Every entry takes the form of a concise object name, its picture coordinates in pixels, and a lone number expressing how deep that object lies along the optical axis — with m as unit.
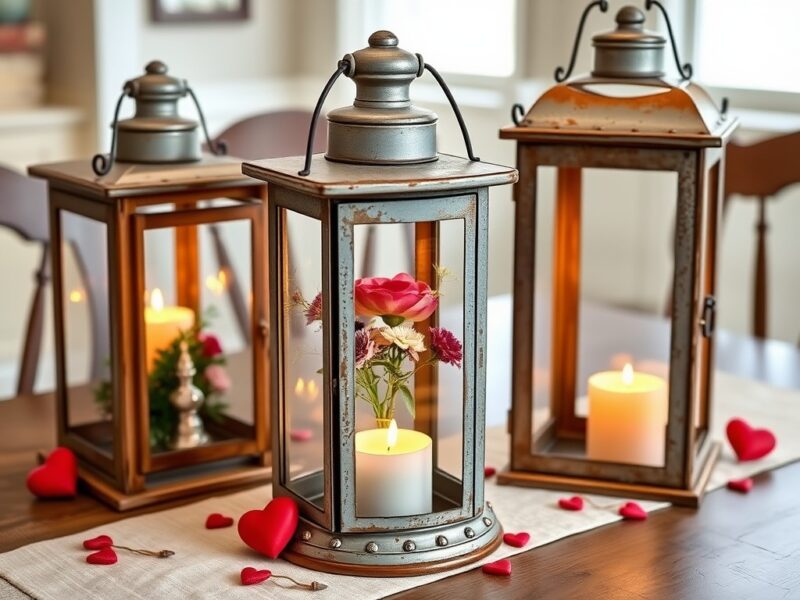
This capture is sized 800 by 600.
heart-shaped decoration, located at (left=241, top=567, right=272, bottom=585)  1.18
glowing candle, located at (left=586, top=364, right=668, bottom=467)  1.44
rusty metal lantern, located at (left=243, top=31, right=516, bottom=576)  1.15
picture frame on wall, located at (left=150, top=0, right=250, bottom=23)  3.89
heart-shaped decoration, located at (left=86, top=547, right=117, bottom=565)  1.23
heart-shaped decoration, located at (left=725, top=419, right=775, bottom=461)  1.54
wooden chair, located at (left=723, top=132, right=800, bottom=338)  2.27
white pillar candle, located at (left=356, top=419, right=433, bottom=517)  1.21
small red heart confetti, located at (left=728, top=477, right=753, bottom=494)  1.45
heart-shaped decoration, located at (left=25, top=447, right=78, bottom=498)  1.40
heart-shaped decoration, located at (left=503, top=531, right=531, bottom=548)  1.28
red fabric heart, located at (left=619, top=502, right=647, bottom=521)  1.35
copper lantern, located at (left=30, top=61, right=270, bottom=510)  1.38
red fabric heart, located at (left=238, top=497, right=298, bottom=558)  1.22
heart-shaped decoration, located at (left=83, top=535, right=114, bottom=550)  1.27
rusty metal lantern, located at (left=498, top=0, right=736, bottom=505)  1.36
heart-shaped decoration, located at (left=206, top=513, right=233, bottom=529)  1.32
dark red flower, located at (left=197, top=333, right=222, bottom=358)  1.56
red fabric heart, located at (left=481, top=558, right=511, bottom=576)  1.21
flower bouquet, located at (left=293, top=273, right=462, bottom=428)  1.18
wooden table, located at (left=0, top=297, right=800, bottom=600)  1.18
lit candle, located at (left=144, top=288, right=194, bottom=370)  1.51
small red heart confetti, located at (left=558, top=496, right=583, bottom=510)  1.38
